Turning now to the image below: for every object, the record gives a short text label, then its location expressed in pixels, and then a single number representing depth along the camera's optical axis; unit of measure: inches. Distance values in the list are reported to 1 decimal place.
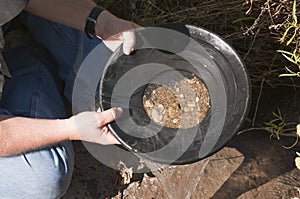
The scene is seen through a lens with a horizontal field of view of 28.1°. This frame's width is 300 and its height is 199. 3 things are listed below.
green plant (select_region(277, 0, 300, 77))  52.2
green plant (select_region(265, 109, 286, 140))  58.8
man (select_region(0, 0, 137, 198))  54.8
